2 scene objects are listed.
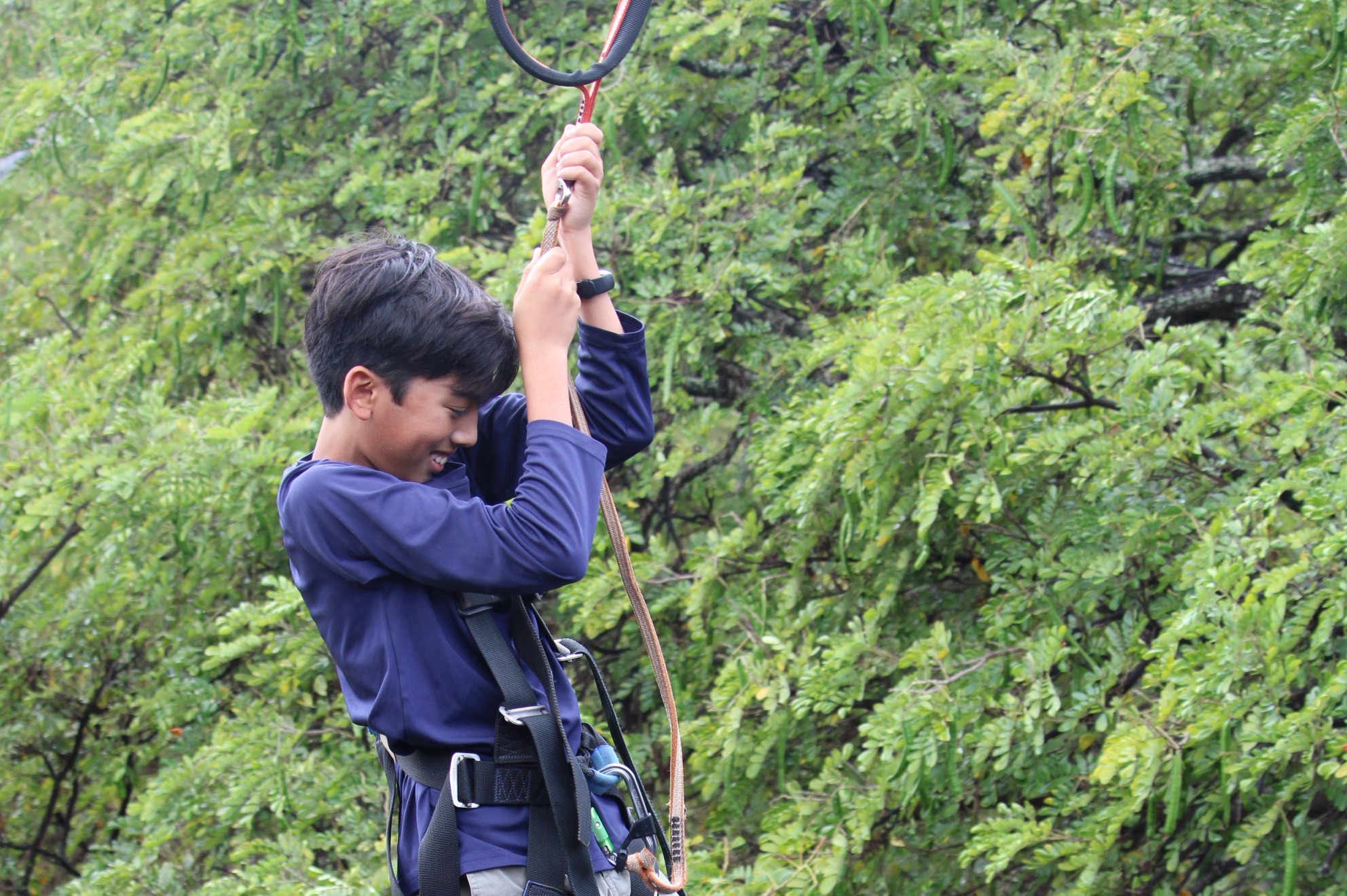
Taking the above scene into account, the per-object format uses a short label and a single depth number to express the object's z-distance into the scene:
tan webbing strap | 9.76
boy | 9.64
